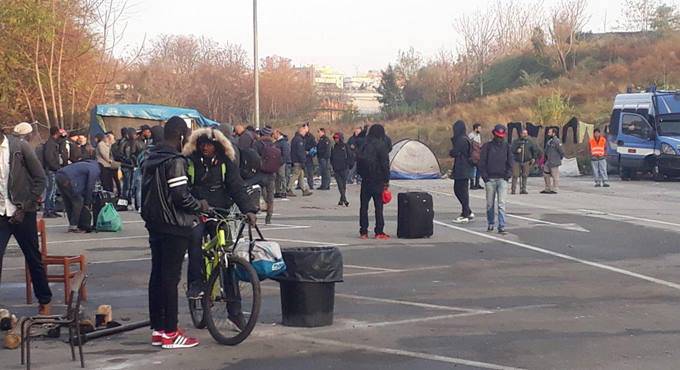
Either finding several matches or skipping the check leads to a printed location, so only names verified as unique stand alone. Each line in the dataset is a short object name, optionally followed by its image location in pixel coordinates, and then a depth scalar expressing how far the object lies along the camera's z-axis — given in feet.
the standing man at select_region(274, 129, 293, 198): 85.10
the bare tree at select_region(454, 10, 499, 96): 246.88
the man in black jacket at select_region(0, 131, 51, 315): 30.83
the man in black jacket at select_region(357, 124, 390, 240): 52.11
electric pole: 107.72
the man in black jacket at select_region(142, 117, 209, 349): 26.91
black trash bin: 29.48
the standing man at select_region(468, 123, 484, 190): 93.66
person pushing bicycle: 28.76
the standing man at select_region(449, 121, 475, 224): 60.34
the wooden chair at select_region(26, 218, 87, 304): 32.68
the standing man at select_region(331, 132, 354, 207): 77.10
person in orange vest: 94.48
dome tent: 115.03
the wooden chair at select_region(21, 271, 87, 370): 24.93
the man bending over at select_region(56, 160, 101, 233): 56.85
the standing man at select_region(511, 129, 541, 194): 84.58
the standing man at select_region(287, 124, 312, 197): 86.74
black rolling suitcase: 53.67
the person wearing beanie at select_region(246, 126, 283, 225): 57.29
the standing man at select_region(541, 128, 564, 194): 87.10
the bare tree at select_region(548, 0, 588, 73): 204.64
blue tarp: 105.40
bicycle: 27.55
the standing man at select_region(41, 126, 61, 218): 65.67
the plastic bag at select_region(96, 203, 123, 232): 58.49
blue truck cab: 102.58
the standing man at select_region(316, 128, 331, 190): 94.17
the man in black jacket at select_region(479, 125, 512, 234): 54.44
